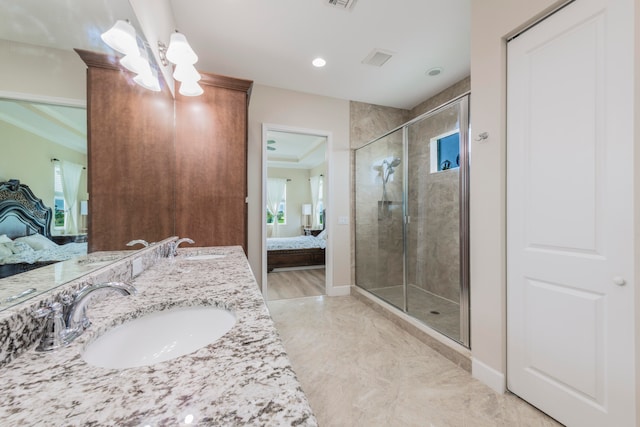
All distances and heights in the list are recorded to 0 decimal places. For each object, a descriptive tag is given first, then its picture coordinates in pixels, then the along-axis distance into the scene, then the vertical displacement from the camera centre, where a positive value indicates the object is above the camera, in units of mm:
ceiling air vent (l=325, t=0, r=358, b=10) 1931 +1602
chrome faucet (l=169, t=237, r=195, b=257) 1804 -246
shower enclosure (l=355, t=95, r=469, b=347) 2973 -57
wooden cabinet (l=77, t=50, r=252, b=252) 1027 +345
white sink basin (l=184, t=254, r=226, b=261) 1721 -307
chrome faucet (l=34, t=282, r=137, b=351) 573 -247
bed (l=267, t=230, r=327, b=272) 5082 -811
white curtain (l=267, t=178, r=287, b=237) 8070 +593
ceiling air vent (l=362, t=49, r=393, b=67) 2576 +1623
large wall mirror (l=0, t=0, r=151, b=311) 558 +251
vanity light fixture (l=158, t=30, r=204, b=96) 1705 +1082
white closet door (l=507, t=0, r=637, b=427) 1149 -10
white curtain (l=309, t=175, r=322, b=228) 8068 +498
